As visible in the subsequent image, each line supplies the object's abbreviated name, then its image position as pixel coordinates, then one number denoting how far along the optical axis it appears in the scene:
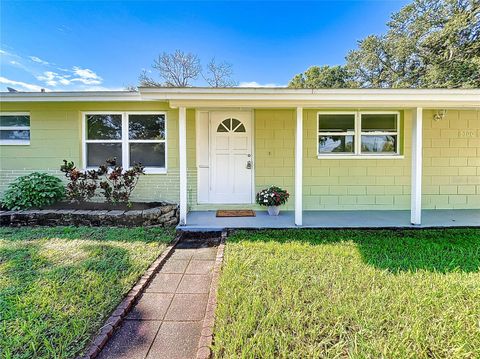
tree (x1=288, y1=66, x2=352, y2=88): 21.77
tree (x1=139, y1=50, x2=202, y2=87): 19.28
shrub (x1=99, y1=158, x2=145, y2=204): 5.72
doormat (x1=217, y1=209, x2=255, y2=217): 5.73
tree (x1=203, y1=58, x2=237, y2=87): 18.84
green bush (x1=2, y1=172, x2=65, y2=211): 5.49
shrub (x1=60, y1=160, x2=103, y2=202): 5.71
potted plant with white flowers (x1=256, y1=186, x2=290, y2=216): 5.76
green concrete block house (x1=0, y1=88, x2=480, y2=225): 6.14
